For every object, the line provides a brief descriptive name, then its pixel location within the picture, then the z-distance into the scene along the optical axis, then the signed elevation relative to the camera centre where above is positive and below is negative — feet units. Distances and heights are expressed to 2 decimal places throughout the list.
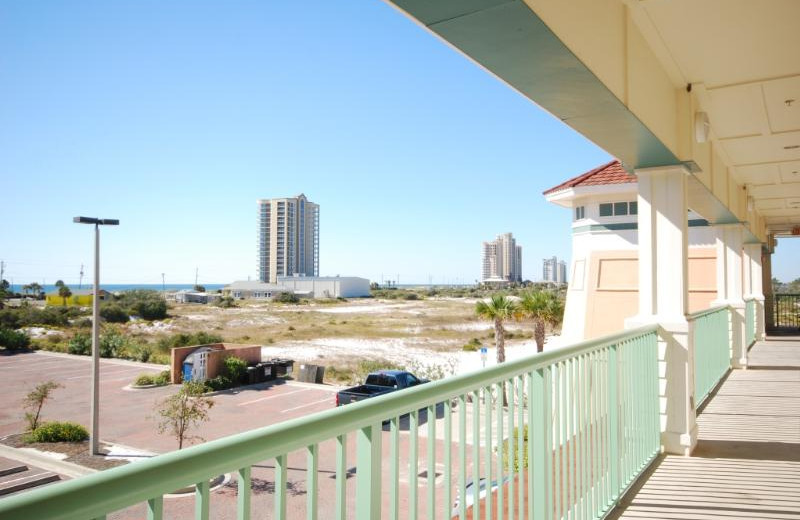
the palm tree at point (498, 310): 62.69 -3.79
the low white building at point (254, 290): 330.34 -7.89
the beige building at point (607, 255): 44.16 +2.17
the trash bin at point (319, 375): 71.10 -13.26
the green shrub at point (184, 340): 101.90 -12.48
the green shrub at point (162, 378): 70.73 -13.72
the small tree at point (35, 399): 48.37 -11.47
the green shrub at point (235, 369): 70.03 -12.38
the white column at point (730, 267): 28.94 +0.69
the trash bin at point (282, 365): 75.00 -12.67
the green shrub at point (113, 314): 158.51 -11.05
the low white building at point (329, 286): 336.90 -5.13
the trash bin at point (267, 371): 72.84 -13.01
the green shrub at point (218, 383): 67.51 -13.78
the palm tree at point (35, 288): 277.03 -5.61
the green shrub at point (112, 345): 97.35 -12.80
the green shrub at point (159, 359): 89.37 -14.16
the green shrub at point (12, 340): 105.70 -12.71
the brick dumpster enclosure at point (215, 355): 69.97 -10.81
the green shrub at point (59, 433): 45.11 -13.81
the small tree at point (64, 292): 205.57 -5.87
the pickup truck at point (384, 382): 48.44 -10.22
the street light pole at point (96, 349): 40.63 -5.95
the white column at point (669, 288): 13.71 -0.26
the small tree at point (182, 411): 41.83 -10.82
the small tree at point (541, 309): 62.13 -3.64
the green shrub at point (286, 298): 270.57 -10.37
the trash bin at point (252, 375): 71.46 -13.41
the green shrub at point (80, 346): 100.42 -13.19
